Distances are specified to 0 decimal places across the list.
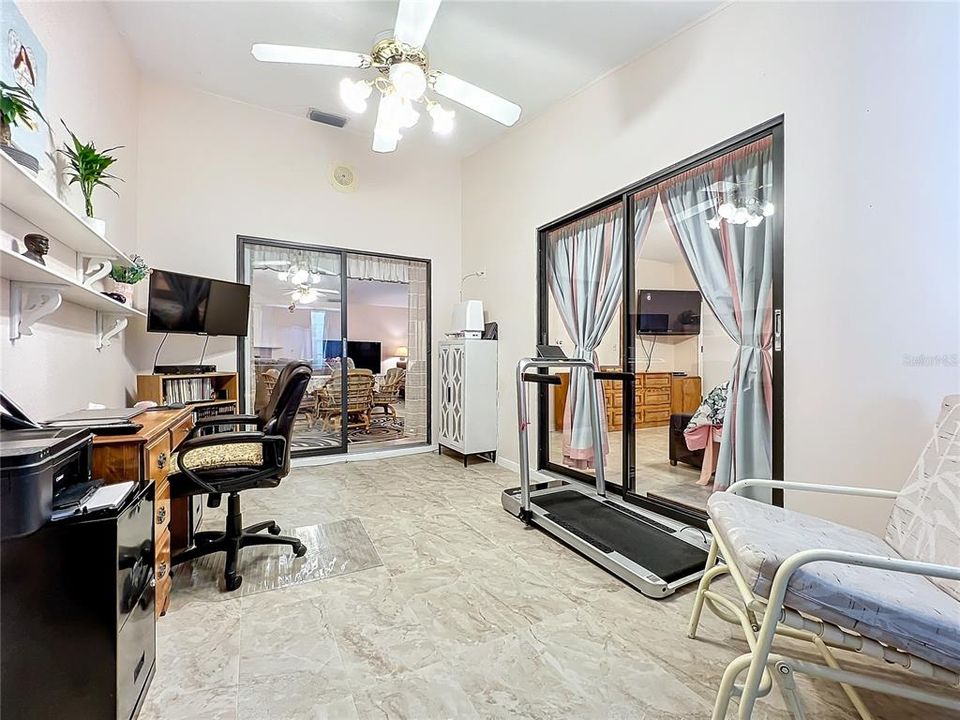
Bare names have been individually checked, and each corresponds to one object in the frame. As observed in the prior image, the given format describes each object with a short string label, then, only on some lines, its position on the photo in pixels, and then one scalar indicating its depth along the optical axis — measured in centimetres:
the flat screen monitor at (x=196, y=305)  303
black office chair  196
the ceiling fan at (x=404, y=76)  212
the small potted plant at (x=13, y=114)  135
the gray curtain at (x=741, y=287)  229
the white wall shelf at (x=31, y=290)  144
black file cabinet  108
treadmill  201
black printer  100
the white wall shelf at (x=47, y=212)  126
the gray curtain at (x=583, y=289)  324
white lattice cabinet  414
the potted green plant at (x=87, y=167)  199
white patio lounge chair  101
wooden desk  148
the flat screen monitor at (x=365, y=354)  725
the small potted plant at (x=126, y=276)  243
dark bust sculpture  155
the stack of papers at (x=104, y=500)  115
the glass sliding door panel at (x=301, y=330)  404
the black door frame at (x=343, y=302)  387
